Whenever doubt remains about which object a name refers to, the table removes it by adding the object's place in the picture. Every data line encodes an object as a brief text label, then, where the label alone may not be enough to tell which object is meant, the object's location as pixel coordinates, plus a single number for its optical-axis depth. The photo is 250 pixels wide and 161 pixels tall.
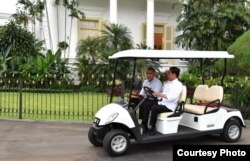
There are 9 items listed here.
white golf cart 7.23
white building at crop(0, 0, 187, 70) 21.42
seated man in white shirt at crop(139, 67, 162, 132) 8.16
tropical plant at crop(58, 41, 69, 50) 20.70
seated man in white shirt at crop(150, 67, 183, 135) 7.51
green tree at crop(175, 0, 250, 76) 20.03
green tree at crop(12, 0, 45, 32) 20.20
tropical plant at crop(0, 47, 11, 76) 18.10
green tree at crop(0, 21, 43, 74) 19.33
